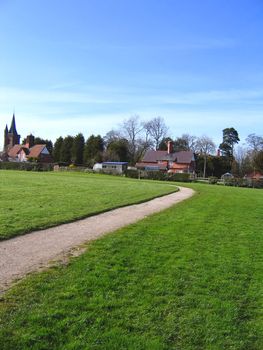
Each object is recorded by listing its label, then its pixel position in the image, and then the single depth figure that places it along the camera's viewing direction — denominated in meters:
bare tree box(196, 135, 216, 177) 96.01
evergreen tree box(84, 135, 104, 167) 93.94
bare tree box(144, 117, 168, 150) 102.91
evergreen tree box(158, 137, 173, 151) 102.62
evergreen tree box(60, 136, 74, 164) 99.31
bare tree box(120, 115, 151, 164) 102.12
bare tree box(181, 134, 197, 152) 104.94
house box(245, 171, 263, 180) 78.75
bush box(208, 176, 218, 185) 52.97
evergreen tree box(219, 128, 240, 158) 98.25
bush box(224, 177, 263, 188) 50.69
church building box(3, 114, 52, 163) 97.39
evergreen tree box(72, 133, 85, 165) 96.81
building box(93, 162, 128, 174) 79.25
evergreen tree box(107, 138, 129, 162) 91.31
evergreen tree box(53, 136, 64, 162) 101.19
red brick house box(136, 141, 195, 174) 87.62
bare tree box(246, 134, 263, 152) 88.44
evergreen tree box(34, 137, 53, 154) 108.00
